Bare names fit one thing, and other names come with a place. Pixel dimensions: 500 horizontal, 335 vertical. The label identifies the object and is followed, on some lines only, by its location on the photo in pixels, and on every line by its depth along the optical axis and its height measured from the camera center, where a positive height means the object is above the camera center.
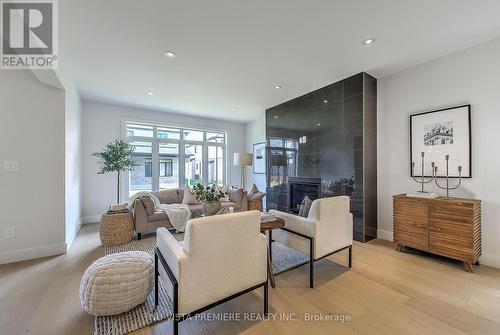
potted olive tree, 4.17 +0.24
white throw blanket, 3.75 -0.79
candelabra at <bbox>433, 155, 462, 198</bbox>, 2.79 -0.19
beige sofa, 3.54 -0.80
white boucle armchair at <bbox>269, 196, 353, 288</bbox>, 2.21 -0.68
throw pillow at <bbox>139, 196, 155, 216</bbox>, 3.60 -0.60
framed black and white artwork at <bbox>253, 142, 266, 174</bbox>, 6.20 +0.33
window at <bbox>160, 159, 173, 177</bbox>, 5.66 +0.03
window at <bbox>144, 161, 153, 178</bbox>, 5.44 +0.01
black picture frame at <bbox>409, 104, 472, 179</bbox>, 2.71 +0.37
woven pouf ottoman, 1.63 -0.91
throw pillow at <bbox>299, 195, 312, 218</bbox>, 2.53 -0.47
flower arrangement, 2.28 -0.27
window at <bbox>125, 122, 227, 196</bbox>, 5.37 +0.35
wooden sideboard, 2.44 -0.73
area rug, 1.58 -1.18
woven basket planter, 3.23 -0.92
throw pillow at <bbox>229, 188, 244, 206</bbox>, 4.69 -0.60
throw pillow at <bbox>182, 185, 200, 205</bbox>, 4.47 -0.61
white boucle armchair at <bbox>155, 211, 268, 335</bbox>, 1.38 -0.66
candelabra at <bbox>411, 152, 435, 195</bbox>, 3.03 -0.16
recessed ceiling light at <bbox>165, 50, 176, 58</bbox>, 2.75 +1.52
